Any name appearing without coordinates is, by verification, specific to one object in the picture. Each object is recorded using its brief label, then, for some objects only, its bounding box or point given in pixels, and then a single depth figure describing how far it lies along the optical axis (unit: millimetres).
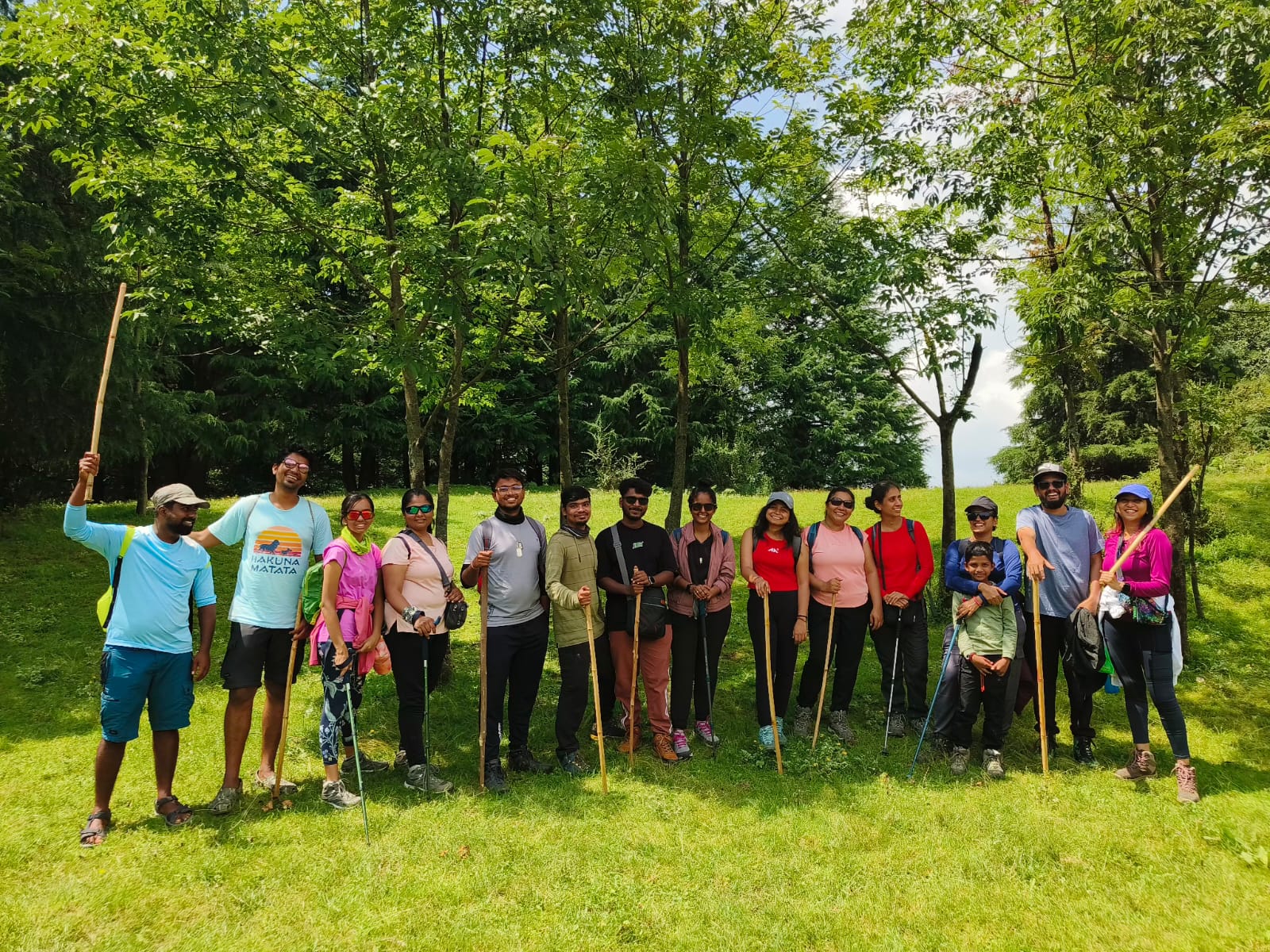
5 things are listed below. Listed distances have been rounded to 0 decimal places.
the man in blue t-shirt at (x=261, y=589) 5016
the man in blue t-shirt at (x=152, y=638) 4586
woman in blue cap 5465
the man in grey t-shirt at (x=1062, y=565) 5957
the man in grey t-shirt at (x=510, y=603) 5473
